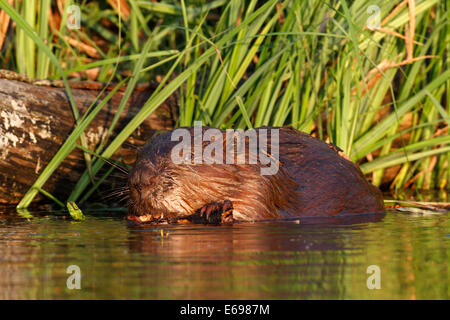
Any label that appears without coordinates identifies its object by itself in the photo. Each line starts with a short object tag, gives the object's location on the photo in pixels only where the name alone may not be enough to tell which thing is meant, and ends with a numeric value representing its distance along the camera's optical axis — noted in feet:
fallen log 29.96
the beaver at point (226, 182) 23.90
